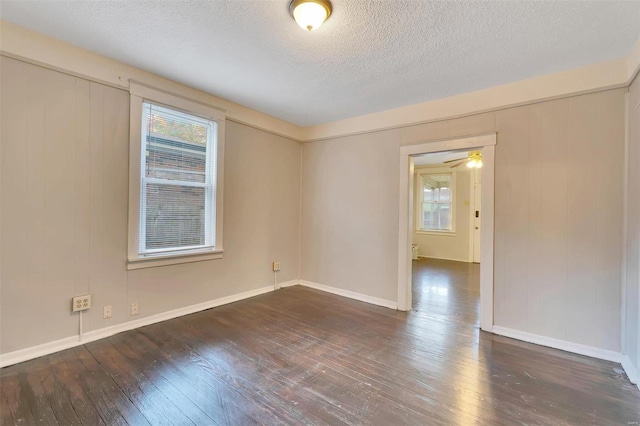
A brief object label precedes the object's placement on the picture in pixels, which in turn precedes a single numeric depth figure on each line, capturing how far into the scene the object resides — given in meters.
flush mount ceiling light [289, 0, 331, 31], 1.79
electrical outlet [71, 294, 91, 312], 2.49
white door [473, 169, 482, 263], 6.98
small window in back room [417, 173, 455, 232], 7.52
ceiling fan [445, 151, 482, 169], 4.84
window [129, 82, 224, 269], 2.88
